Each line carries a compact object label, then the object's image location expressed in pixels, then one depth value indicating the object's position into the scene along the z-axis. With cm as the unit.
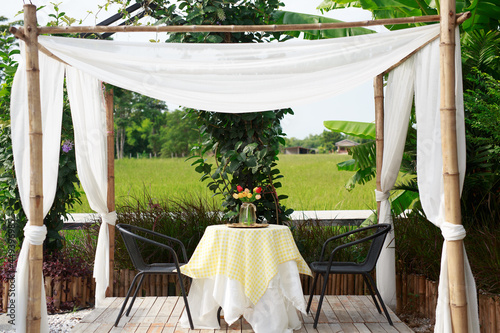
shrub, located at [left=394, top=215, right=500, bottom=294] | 364
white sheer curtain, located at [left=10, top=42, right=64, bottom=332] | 315
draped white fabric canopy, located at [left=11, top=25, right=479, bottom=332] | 321
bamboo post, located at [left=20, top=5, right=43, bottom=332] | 314
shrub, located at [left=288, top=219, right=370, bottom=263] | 511
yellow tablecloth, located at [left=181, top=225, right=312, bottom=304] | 346
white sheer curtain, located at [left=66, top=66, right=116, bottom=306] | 397
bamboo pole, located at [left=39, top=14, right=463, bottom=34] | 317
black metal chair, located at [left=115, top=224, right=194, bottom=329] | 357
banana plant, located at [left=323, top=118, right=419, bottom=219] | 577
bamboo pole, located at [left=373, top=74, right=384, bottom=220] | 443
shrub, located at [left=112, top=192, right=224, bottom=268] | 527
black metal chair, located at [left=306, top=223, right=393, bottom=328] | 364
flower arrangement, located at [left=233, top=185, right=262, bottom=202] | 378
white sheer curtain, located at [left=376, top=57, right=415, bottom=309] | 381
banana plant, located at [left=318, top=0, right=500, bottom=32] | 543
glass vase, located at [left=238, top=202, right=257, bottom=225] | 384
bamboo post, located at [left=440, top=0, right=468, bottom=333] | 296
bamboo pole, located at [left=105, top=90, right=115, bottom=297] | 445
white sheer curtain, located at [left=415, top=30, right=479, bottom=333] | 299
